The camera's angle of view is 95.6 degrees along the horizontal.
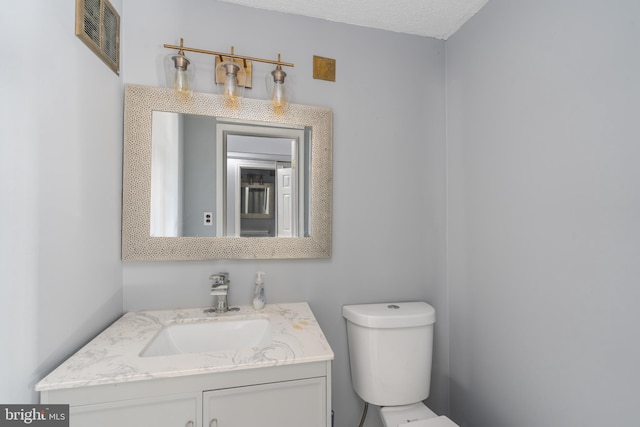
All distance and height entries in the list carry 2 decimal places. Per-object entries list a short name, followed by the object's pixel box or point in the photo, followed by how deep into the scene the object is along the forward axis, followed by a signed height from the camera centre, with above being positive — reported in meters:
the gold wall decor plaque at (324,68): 1.47 +0.76
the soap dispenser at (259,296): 1.31 -0.36
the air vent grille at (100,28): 0.98 +0.70
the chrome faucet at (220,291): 1.26 -0.32
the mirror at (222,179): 1.26 +0.18
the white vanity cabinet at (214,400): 0.78 -0.53
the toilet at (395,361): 1.31 -0.66
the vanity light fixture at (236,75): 1.29 +0.66
